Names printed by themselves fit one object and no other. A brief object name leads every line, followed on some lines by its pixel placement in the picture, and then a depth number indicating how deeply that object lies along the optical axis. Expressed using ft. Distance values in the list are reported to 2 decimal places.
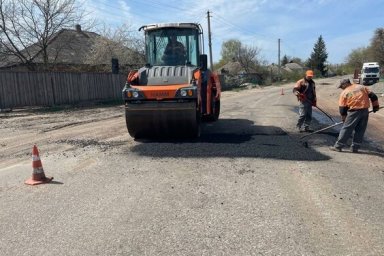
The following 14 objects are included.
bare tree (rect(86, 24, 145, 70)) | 108.17
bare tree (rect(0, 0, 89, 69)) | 73.91
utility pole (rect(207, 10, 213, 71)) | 137.65
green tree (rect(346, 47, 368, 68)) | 307.78
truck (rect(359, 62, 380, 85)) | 148.25
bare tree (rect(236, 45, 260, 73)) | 242.58
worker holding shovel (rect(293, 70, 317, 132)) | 36.04
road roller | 27.50
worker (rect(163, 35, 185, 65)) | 32.83
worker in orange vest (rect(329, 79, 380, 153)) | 27.43
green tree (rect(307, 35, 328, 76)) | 286.25
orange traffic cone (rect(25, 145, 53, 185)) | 20.39
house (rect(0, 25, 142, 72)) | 79.30
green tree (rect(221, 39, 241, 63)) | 289.94
